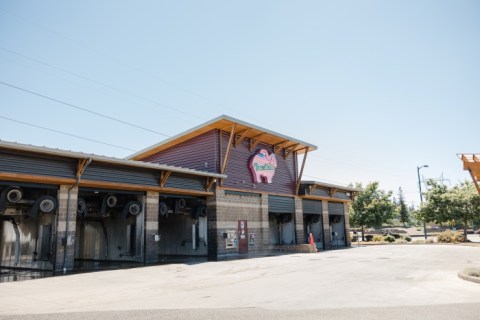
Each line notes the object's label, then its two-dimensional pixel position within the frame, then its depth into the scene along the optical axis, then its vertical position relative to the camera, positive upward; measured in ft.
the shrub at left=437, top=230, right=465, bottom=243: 133.18 -6.90
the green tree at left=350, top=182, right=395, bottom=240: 162.91 +5.86
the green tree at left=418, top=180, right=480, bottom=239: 139.95 +5.49
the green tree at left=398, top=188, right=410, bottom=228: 339.16 +8.14
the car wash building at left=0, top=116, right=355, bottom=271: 55.47 +5.26
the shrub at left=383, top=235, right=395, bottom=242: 148.99 -7.80
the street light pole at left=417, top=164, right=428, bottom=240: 153.51 +16.01
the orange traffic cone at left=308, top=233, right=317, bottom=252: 93.79 -6.29
